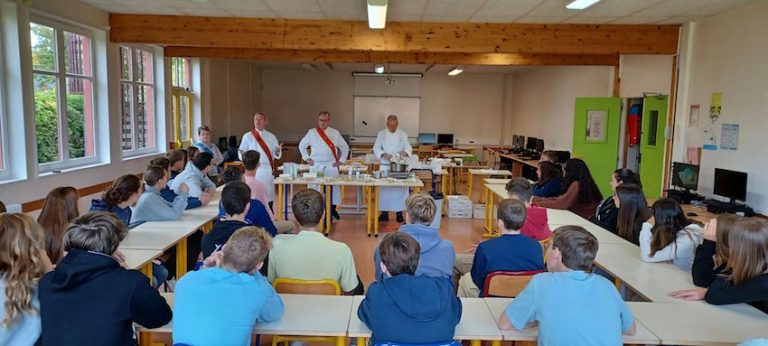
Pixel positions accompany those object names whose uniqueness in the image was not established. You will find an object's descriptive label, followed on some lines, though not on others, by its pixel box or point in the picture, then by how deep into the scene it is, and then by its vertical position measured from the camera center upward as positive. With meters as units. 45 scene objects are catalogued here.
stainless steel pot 7.15 -0.62
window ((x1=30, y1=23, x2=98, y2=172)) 5.64 +0.21
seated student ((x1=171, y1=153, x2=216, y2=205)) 4.98 -0.58
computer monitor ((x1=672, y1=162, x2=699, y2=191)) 6.16 -0.57
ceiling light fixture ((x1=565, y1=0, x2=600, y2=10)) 5.46 +1.28
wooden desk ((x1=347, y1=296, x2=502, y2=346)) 2.24 -0.89
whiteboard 15.66 +0.32
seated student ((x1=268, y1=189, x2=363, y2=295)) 2.77 -0.74
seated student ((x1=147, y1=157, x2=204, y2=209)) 4.48 -0.65
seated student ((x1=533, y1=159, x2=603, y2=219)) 5.65 -0.73
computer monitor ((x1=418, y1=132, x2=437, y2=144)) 15.51 -0.48
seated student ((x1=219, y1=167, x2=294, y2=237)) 3.99 -0.75
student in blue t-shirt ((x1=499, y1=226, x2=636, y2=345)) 2.02 -0.70
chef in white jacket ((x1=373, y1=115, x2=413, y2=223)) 7.64 -0.39
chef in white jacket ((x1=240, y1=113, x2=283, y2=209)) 7.07 -0.36
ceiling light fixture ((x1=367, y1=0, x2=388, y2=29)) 5.25 +1.17
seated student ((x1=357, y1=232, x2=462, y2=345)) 2.00 -0.70
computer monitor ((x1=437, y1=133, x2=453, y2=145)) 15.09 -0.45
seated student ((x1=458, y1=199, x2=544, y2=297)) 2.94 -0.72
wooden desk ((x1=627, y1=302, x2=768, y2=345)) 2.26 -0.89
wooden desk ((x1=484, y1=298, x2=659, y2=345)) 2.24 -0.90
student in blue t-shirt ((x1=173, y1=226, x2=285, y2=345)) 2.00 -0.70
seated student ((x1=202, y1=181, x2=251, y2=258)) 3.18 -0.63
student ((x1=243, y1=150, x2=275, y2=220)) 4.84 -0.56
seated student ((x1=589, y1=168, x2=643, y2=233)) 4.63 -0.75
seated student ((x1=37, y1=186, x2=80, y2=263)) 3.10 -0.59
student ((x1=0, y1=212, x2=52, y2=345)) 1.99 -0.64
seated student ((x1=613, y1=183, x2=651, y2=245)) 4.07 -0.66
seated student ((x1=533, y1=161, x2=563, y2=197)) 6.14 -0.67
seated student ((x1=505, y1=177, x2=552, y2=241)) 4.26 -0.80
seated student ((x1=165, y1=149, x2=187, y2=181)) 5.34 -0.44
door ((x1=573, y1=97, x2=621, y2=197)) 8.59 -0.15
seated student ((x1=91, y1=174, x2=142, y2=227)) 3.74 -0.57
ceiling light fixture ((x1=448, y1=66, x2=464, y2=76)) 13.73 +1.38
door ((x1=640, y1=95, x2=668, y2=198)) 7.65 -0.26
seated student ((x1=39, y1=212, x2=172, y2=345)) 1.98 -0.68
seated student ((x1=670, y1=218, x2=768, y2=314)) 2.43 -0.62
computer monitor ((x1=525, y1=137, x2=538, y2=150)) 12.28 -0.46
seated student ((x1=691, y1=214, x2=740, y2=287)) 2.58 -0.66
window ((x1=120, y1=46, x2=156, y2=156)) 7.71 +0.24
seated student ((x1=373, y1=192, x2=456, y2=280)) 2.96 -0.73
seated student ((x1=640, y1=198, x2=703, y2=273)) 3.27 -0.68
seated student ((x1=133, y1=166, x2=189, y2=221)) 4.13 -0.68
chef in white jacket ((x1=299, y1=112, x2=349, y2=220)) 7.65 -0.40
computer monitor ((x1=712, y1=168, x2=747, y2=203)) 5.37 -0.59
